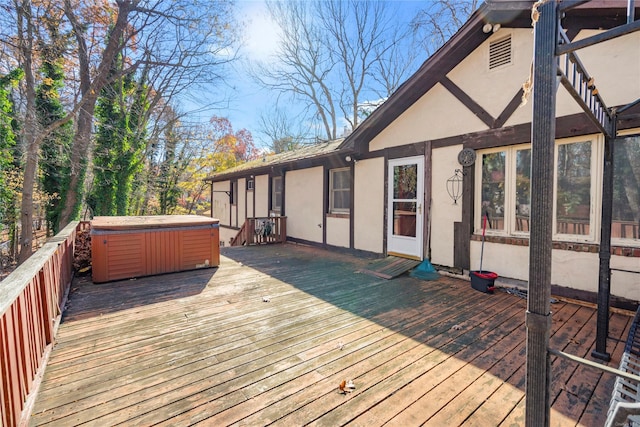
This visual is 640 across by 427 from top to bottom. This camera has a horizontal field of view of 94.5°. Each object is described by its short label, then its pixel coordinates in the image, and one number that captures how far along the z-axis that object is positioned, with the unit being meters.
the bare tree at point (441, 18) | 10.73
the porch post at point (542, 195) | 1.24
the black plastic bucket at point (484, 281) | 4.23
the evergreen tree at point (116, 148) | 11.77
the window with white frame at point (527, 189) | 3.78
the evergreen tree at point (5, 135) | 8.52
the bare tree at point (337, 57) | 15.16
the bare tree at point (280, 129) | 21.02
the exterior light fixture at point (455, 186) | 4.98
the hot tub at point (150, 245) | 4.43
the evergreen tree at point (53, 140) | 9.95
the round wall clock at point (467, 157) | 4.77
